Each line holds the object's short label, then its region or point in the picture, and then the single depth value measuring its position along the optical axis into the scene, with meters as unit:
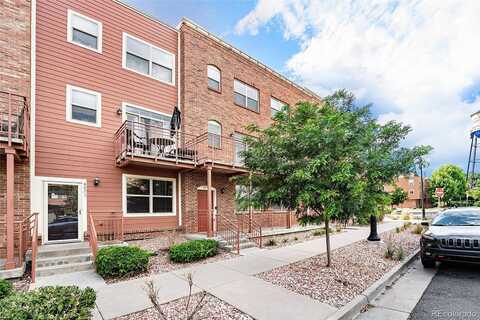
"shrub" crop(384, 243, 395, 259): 7.82
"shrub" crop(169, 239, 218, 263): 7.61
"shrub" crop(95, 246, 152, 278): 6.34
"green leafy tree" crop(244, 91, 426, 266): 5.76
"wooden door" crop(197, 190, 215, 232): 11.93
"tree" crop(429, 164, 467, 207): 46.41
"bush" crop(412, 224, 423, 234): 12.96
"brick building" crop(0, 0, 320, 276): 8.37
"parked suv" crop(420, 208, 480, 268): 6.10
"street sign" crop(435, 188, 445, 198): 21.53
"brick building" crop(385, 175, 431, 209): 56.19
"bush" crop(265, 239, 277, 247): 10.24
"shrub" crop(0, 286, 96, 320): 2.77
